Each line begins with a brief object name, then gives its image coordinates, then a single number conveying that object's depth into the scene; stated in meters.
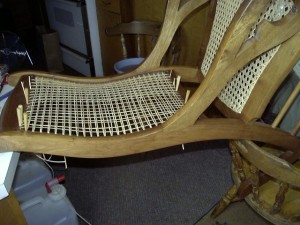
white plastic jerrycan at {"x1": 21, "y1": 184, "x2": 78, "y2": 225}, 0.88
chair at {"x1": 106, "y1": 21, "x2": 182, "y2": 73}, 1.19
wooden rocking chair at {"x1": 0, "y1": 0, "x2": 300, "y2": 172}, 0.48
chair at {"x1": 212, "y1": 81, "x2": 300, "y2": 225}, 0.66
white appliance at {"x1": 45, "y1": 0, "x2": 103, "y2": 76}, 2.05
